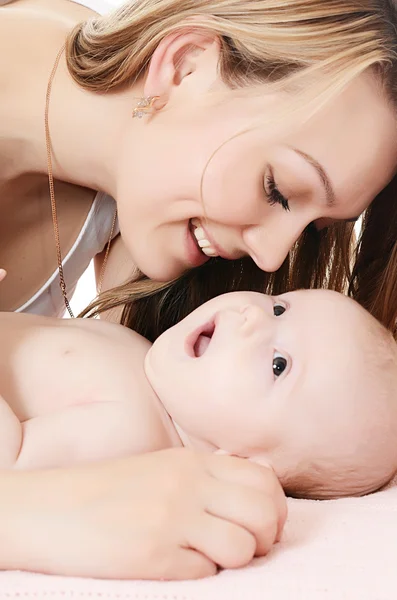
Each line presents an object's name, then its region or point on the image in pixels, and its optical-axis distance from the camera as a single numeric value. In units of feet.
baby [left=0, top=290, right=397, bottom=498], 3.53
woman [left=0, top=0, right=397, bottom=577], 2.68
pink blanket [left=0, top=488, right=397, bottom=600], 2.49
